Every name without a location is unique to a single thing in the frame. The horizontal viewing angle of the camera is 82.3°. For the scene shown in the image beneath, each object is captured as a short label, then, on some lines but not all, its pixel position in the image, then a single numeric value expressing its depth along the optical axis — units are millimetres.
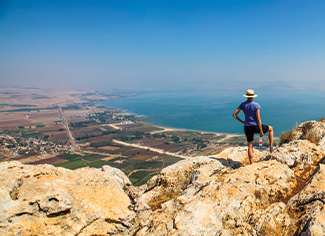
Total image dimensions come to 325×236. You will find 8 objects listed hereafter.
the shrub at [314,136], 6860
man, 5391
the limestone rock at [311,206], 2622
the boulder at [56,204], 3468
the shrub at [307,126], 8186
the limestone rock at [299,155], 5320
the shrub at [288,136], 8172
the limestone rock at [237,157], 6191
